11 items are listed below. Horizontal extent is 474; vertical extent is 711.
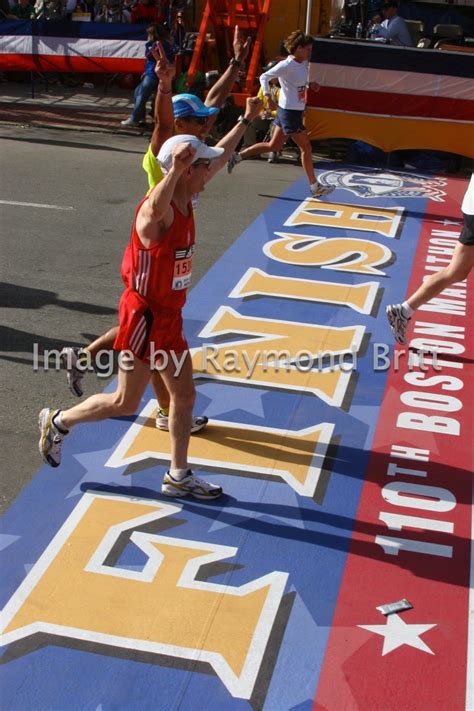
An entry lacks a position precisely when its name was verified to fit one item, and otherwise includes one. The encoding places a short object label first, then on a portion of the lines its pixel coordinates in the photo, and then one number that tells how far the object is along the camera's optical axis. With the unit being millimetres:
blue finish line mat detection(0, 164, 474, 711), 3982
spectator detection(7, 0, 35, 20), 19797
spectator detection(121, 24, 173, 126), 15578
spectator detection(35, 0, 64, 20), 19625
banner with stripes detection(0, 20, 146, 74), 16734
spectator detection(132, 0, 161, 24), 19094
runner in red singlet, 4680
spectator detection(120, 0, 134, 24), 19734
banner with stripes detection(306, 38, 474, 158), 13781
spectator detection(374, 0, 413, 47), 16031
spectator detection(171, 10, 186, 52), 17302
